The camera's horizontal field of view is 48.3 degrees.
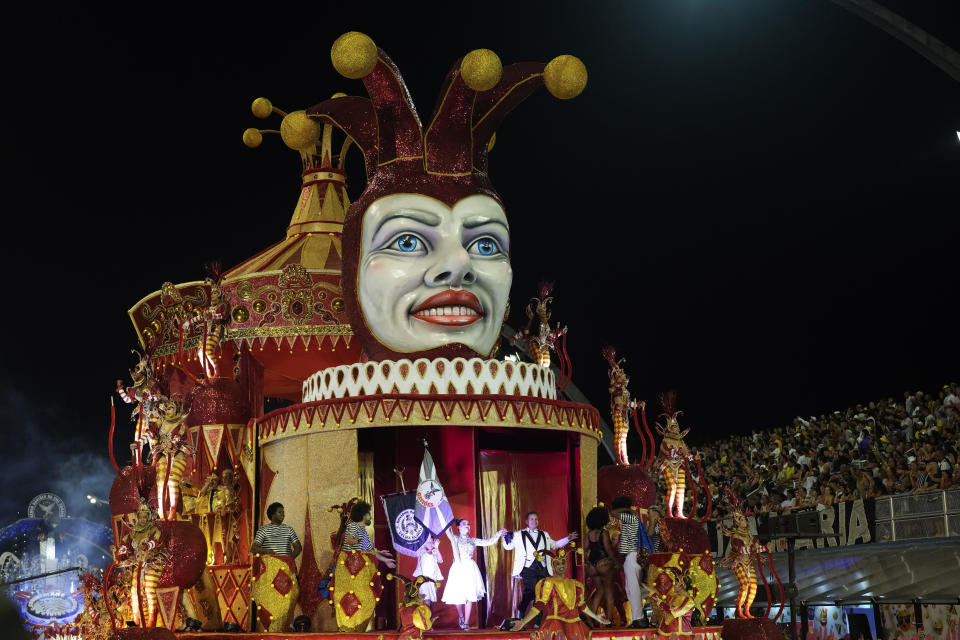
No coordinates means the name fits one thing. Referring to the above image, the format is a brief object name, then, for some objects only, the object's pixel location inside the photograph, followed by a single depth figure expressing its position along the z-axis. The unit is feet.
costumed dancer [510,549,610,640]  33.45
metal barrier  53.11
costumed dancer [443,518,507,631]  37.96
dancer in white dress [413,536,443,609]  37.65
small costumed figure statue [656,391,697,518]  44.16
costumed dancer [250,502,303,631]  36.14
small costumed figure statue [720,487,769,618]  40.01
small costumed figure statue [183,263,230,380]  45.55
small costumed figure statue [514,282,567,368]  49.60
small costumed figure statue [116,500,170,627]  35.65
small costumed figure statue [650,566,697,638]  36.60
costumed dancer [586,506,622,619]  37.83
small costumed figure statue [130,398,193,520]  40.67
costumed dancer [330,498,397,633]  34.55
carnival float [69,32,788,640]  36.83
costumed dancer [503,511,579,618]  37.14
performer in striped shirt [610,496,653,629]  38.55
